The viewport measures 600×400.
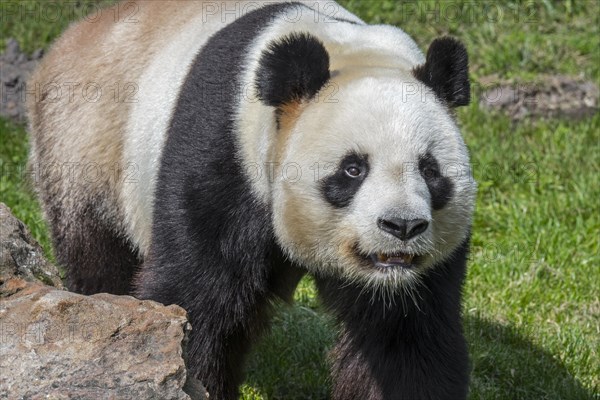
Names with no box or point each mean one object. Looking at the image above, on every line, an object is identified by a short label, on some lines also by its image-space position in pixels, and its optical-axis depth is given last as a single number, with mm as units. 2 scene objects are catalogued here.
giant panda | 8070
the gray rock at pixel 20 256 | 7718
